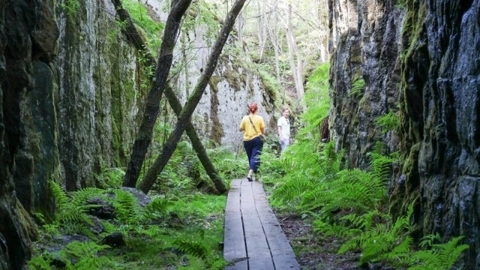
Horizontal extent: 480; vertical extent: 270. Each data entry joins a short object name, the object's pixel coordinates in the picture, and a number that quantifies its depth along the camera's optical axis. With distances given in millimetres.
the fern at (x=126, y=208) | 7992
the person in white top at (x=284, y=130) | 17547
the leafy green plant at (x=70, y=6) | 8477
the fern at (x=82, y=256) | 5117
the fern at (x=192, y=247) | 6230
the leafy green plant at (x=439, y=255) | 4234
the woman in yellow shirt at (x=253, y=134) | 14000
